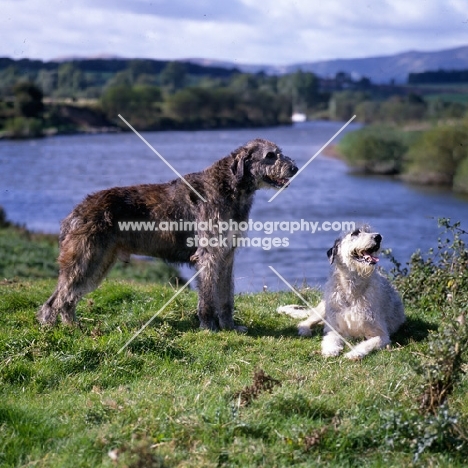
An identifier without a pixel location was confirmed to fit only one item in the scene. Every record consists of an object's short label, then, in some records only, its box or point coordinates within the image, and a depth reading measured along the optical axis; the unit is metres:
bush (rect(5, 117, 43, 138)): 61.78
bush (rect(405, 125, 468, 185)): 55.56
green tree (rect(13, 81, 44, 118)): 51.50
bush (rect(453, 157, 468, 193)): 52.84
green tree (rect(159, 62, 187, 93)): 67.81
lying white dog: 8.55
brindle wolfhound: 8.95
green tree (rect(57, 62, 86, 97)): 46.11
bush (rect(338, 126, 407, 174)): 68.88
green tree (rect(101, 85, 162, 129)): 60.84
